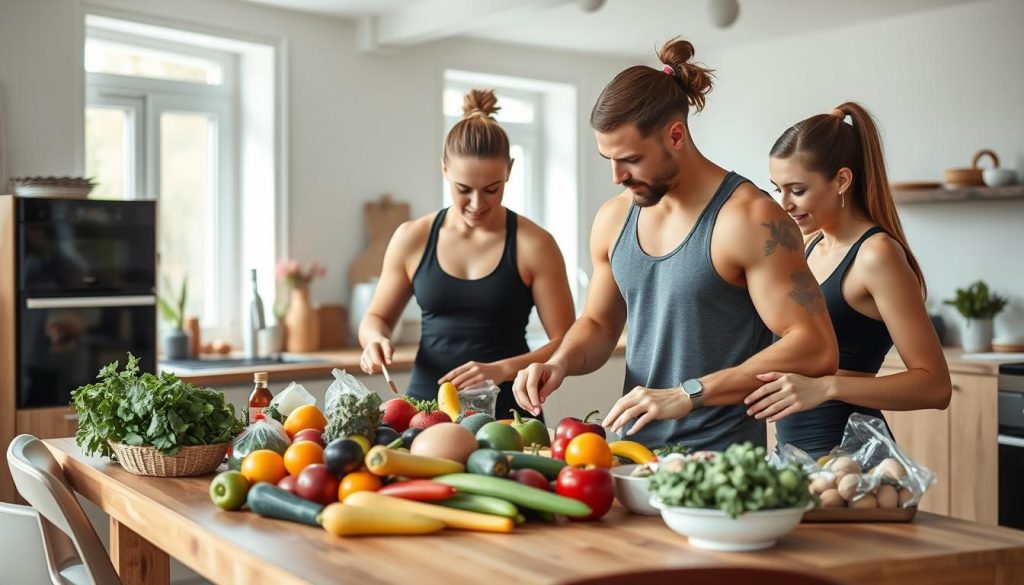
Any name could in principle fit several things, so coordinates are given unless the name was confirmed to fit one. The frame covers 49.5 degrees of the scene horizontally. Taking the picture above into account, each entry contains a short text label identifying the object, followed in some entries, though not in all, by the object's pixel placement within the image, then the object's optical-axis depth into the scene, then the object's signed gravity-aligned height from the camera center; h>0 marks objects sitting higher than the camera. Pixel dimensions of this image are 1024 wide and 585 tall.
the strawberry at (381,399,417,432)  2.14 -0.27
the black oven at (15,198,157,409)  3.98 -0.07
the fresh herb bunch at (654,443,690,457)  1.82 -0.29
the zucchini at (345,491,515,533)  1.61 -0.35
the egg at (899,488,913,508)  1.66 -0.33
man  2.08 +0.00
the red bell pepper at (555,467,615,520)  1.66 -0.32
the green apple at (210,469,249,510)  1.79 -0.35
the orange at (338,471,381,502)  1.72 -0.33
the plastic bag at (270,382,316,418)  2.31 -0.26
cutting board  5.40 +0.18
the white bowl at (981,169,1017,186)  4.86 +0.43
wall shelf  4.81 +0.37
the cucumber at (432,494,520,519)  1.63 -0.34
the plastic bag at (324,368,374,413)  2.21 -0.23
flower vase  5.12 -0.22
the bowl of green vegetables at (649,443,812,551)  1.45 -0.30
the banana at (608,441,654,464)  1.88 -0.30
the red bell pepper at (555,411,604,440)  1.88 -0.26
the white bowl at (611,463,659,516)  1.69 -0.34
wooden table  1.42 -0.38
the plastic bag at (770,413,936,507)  1.66 -0.30
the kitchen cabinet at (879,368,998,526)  4.44 -0.71
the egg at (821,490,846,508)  1.66 -0.34
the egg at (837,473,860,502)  1.66 -0.31
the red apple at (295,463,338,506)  1.73 -0.33
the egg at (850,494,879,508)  1.65 -0.34
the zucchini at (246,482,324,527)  1.68 -0.36
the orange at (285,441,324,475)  1.84 -0.30
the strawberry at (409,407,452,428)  2.05 -0.27
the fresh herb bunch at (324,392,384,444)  1.87 -0.24
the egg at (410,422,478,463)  1.78 -0.27
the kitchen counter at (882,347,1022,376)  4.44 -0.36
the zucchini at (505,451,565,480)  1.76 -0.30
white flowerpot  4.98 -0.27
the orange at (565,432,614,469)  1.80 -0.29
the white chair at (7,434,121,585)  2.02 -0.43
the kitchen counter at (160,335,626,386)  4.24 -0.38
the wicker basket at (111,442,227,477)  2.07 -0.35
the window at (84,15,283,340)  4.86 +0.58
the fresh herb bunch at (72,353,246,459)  2.06 -0.27
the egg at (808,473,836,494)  1.68 -0.32
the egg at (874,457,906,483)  1.67 -0.30
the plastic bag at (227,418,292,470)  1.96 -0.30
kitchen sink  4.54 -0.37
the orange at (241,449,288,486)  1.84 -0.32
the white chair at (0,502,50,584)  2.24 -0.56
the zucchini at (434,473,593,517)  1.63 -0.33
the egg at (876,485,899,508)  1.65 -0.33
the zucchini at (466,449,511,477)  1.70 -0.29
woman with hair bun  3.01 -0.02
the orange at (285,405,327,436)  2.12 -0.28
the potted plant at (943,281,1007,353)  4.97 -0.17
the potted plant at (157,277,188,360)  4.77 -0.25
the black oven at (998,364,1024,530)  4.34 -0.67
